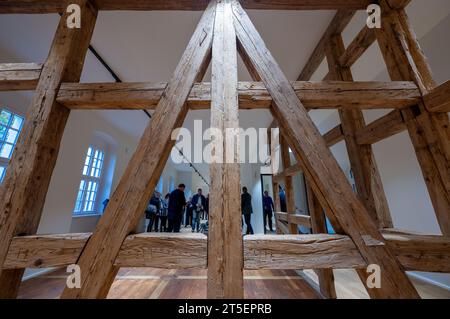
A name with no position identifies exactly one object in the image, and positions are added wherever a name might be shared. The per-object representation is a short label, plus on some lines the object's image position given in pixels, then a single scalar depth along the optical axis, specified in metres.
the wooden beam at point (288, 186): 2.63
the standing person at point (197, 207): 7.26
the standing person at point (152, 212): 5.01
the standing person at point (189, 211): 7.34
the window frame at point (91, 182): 4.20
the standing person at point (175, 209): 4.62
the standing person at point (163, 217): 5.96
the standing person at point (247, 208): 5.20
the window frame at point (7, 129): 2.35
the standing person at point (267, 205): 5.93
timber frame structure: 0.78
